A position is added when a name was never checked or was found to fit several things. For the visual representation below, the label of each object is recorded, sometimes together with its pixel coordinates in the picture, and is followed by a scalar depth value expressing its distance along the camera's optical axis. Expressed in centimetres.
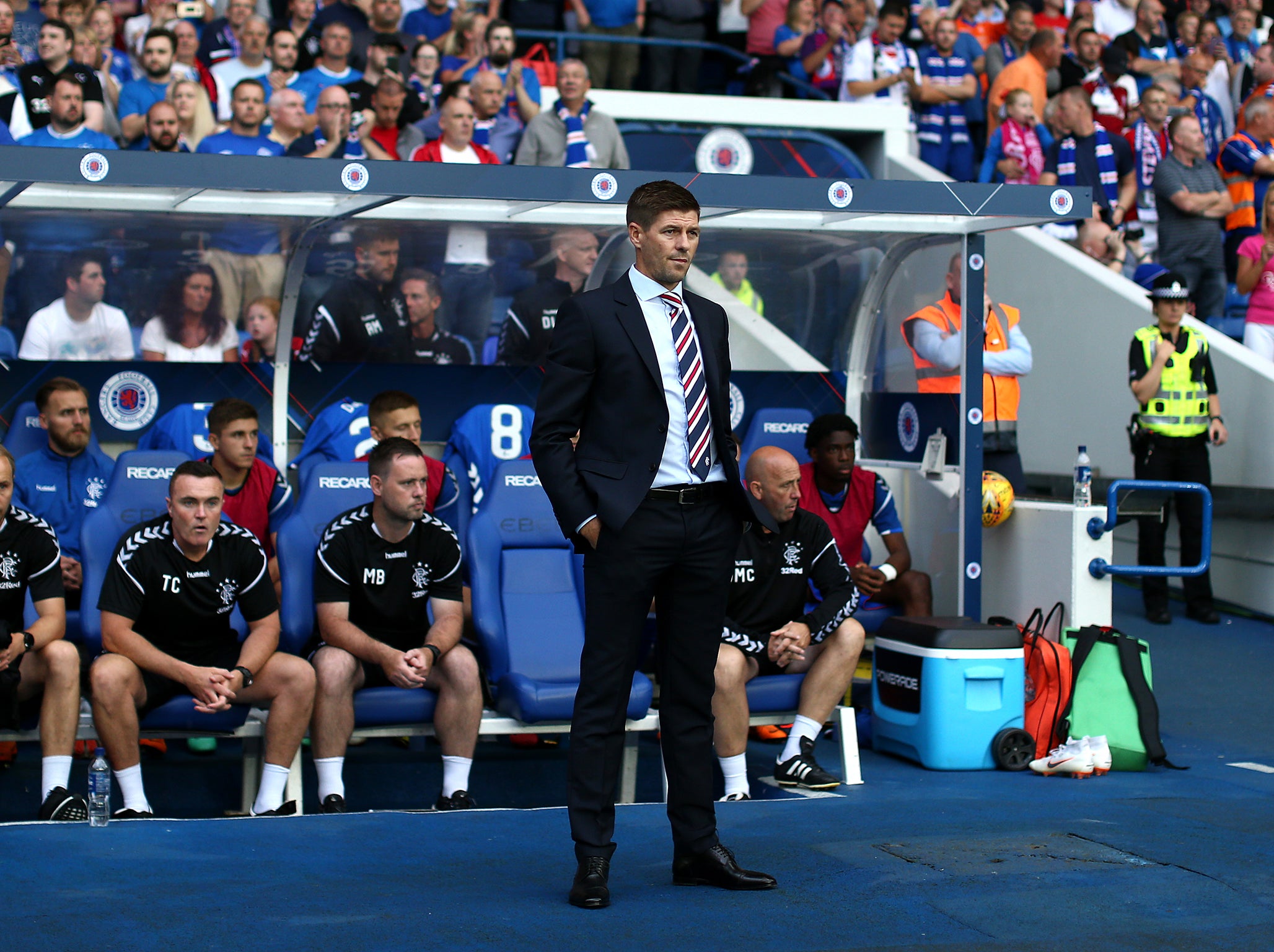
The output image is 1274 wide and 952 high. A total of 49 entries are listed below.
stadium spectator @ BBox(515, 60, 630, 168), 1970
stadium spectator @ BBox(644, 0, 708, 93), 2572
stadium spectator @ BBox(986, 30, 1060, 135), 2536
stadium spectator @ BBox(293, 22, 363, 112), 2067
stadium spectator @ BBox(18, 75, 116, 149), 1623
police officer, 1734
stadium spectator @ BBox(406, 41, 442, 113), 2175
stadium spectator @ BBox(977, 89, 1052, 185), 2356
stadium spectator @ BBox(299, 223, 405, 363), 1439
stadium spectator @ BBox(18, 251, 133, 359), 1371
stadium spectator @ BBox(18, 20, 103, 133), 1783
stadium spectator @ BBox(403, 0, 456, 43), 2419
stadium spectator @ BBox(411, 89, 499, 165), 1794
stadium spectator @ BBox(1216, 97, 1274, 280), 2370
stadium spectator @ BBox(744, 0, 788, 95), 2625
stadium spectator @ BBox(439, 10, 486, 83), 2228
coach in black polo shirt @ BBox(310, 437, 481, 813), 1109
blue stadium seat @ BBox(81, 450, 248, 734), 1093
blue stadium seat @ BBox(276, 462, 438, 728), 1130
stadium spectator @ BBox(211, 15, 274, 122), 2053
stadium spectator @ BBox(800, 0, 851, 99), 2608
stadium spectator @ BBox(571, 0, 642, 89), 2545
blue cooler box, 1254
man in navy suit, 764
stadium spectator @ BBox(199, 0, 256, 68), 2100
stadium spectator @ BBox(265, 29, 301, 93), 2033
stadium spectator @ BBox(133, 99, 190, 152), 1609
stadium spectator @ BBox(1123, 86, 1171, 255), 2380
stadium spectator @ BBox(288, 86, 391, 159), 1783
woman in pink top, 1955
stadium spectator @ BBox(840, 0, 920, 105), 2594
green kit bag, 1247
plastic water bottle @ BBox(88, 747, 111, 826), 998
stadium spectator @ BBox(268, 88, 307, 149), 1852
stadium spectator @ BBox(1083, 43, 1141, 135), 2581
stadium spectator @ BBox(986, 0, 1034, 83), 2648
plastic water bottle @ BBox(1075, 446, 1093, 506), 1354
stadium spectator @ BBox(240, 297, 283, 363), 1428
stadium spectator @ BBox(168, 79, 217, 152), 1859
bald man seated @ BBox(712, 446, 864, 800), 1176
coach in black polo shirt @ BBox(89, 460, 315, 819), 1060
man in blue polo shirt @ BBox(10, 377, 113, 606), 1290
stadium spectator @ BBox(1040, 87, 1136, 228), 2308
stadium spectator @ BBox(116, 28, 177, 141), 1925
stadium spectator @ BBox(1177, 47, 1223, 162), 2600
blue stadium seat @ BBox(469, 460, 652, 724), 1147
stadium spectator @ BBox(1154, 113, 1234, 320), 2197
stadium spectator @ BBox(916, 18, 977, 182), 2570
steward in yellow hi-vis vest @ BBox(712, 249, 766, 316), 1516
